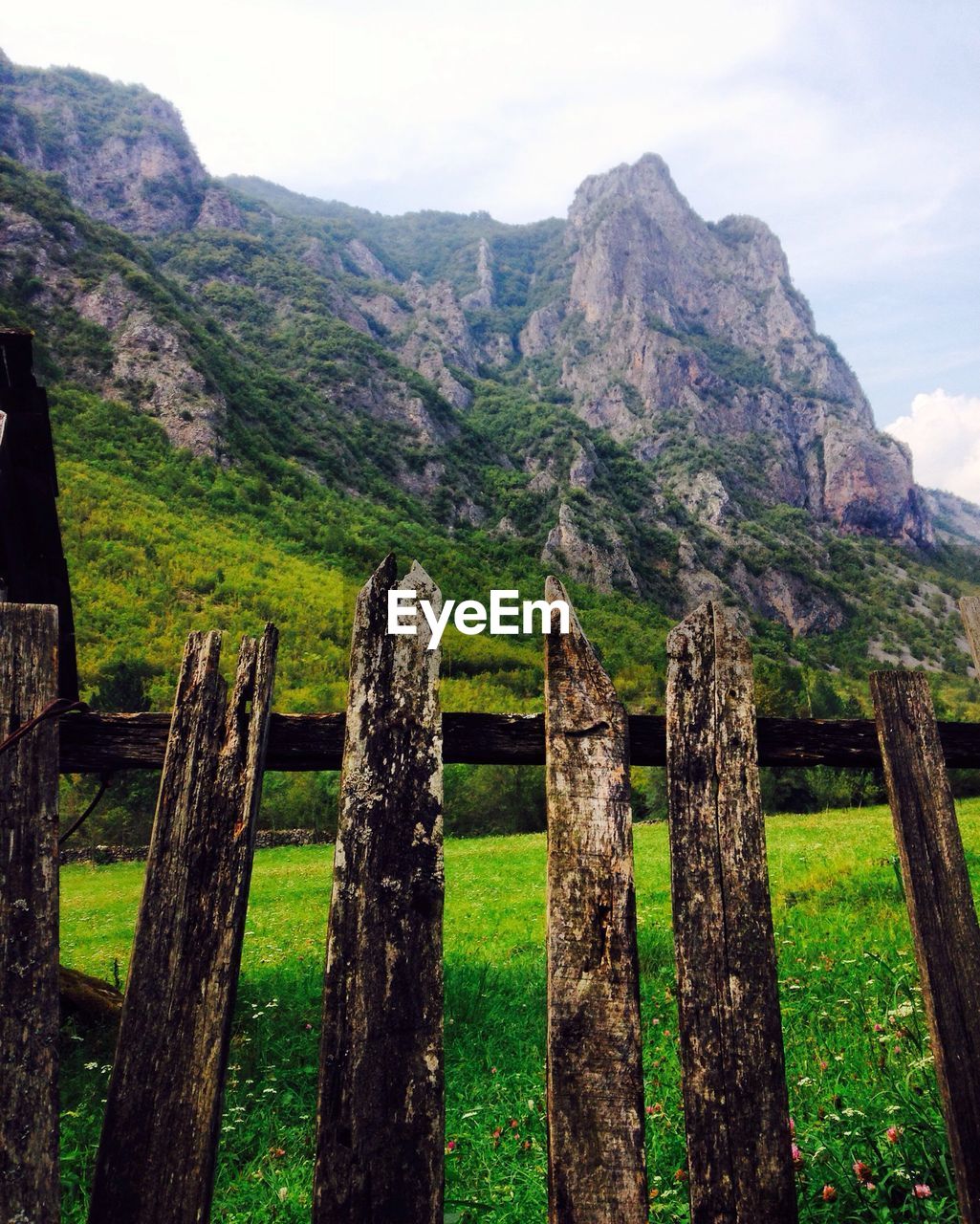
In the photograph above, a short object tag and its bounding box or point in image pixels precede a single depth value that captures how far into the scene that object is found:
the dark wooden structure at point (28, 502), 3.34
